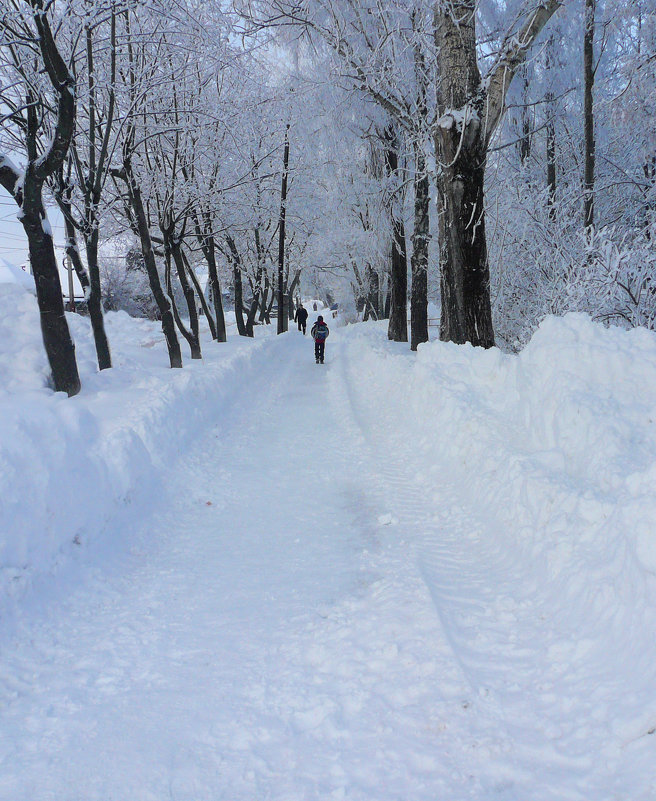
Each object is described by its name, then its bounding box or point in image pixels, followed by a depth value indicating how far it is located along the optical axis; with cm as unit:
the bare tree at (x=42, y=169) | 704
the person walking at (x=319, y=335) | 1673
